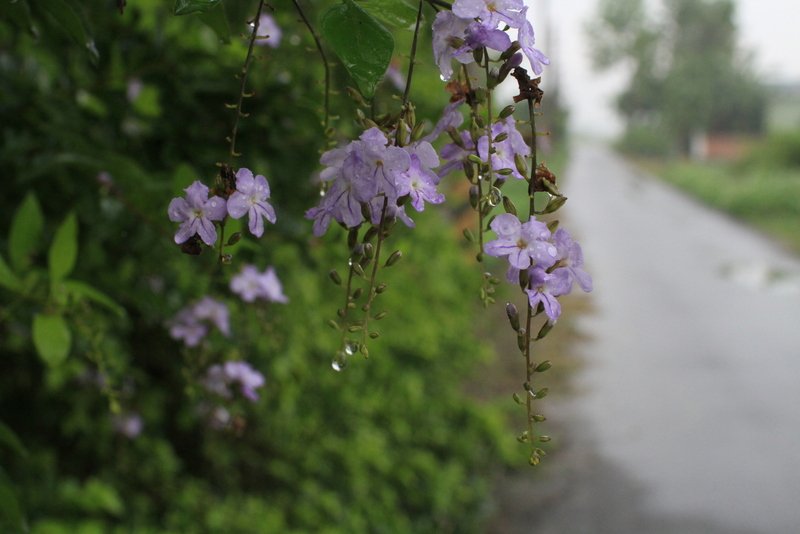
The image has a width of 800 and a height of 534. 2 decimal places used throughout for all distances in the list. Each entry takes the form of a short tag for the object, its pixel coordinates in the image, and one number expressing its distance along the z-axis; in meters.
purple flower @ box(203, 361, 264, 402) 0.88
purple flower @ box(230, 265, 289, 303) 0.83
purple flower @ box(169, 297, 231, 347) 0.86
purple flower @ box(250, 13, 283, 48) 0.87
